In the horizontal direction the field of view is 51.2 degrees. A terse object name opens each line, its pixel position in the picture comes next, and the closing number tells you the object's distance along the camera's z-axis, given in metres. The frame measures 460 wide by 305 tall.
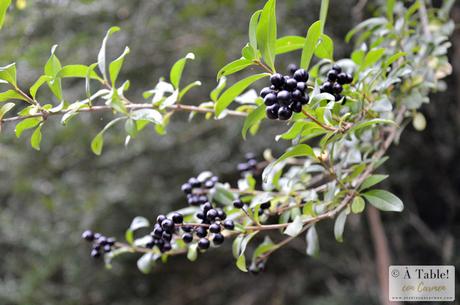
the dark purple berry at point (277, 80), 0.71
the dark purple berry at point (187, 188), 1.09
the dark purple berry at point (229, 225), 0.86
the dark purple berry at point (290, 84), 0.71
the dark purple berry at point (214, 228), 0.83
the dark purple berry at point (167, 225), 0.83
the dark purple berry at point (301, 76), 0.75
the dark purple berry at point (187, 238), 0.87
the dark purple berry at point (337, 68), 0.87
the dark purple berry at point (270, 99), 0.72
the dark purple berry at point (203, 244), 0.86
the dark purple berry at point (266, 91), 0.74
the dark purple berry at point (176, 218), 0.85
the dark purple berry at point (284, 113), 0.70
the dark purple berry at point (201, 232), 0.87
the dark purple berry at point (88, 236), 1.06
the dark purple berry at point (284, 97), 0.70
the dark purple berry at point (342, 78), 0.87
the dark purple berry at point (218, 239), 0.84
